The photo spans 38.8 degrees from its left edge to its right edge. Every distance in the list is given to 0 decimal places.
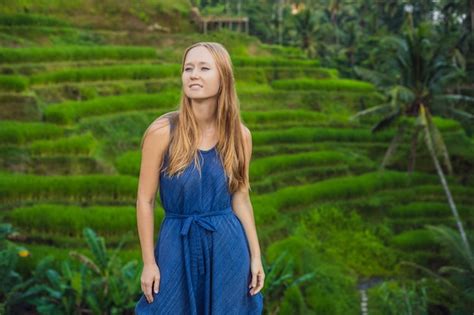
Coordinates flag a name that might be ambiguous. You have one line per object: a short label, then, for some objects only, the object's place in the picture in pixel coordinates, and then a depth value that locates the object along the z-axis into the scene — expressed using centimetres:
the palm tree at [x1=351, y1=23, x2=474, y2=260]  1466
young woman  211
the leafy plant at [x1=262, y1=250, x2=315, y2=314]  870
